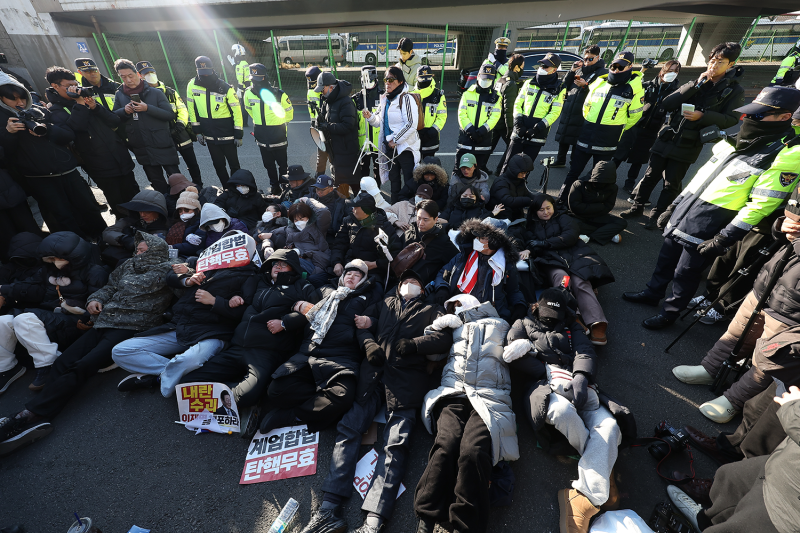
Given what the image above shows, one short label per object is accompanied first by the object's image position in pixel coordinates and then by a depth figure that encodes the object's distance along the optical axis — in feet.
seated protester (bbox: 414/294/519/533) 7.72
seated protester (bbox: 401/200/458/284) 14.01
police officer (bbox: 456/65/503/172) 20.11
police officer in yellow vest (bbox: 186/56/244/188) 20.81
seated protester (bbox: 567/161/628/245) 14.98
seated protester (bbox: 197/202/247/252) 14.96
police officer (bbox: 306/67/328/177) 21.75
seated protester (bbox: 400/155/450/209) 17.58
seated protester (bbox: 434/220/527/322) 12.19
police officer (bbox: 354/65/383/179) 20.77
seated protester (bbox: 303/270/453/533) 8.38
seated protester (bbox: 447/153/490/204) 17.33
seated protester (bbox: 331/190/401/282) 14.53
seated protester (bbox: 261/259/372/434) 9.96
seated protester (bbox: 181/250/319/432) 10.54
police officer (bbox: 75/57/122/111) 17.62
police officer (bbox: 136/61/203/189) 20.97
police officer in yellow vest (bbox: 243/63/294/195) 21.42
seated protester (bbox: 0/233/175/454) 10.23
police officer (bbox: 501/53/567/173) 19.51
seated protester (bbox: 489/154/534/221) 16.48
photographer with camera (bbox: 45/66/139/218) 16.03
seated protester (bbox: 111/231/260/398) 11.17
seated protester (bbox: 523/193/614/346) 12.40
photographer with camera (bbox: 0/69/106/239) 14.64
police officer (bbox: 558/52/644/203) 17.34
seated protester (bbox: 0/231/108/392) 11.34
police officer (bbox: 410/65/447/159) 21.16
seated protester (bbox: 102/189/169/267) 14.06
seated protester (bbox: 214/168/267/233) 17.46
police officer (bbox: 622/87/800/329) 9.71
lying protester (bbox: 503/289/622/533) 7.88
